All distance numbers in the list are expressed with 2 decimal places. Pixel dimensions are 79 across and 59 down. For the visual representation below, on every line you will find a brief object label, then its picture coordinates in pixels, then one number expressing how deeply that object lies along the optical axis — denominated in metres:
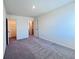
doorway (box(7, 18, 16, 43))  4.81
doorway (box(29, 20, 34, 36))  6.13
